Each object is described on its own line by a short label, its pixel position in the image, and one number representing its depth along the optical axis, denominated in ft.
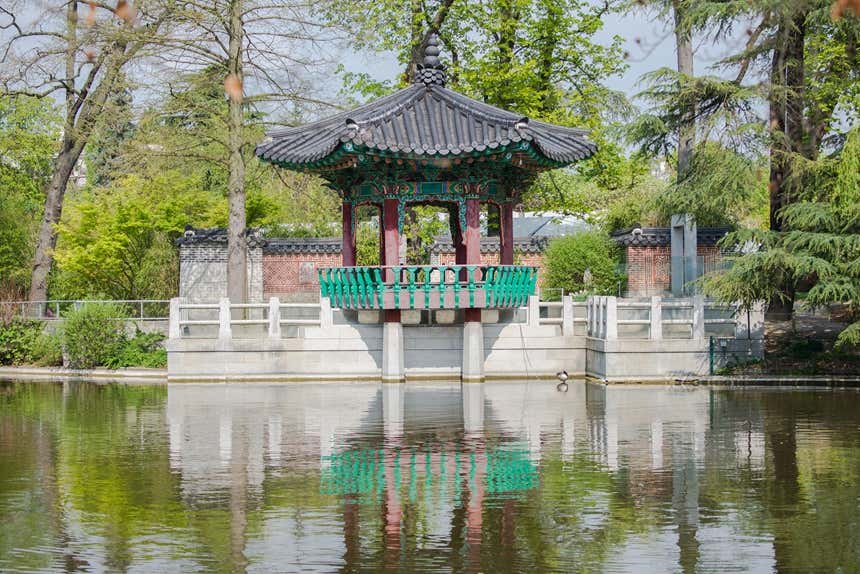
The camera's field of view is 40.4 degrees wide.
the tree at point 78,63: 89.20
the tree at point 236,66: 85.87
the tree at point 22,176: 117.91
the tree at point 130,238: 102.83
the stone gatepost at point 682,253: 94.07
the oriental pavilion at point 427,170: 70.64
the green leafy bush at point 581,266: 103.65
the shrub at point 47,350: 85.71
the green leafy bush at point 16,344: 88.94
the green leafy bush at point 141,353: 83.25
